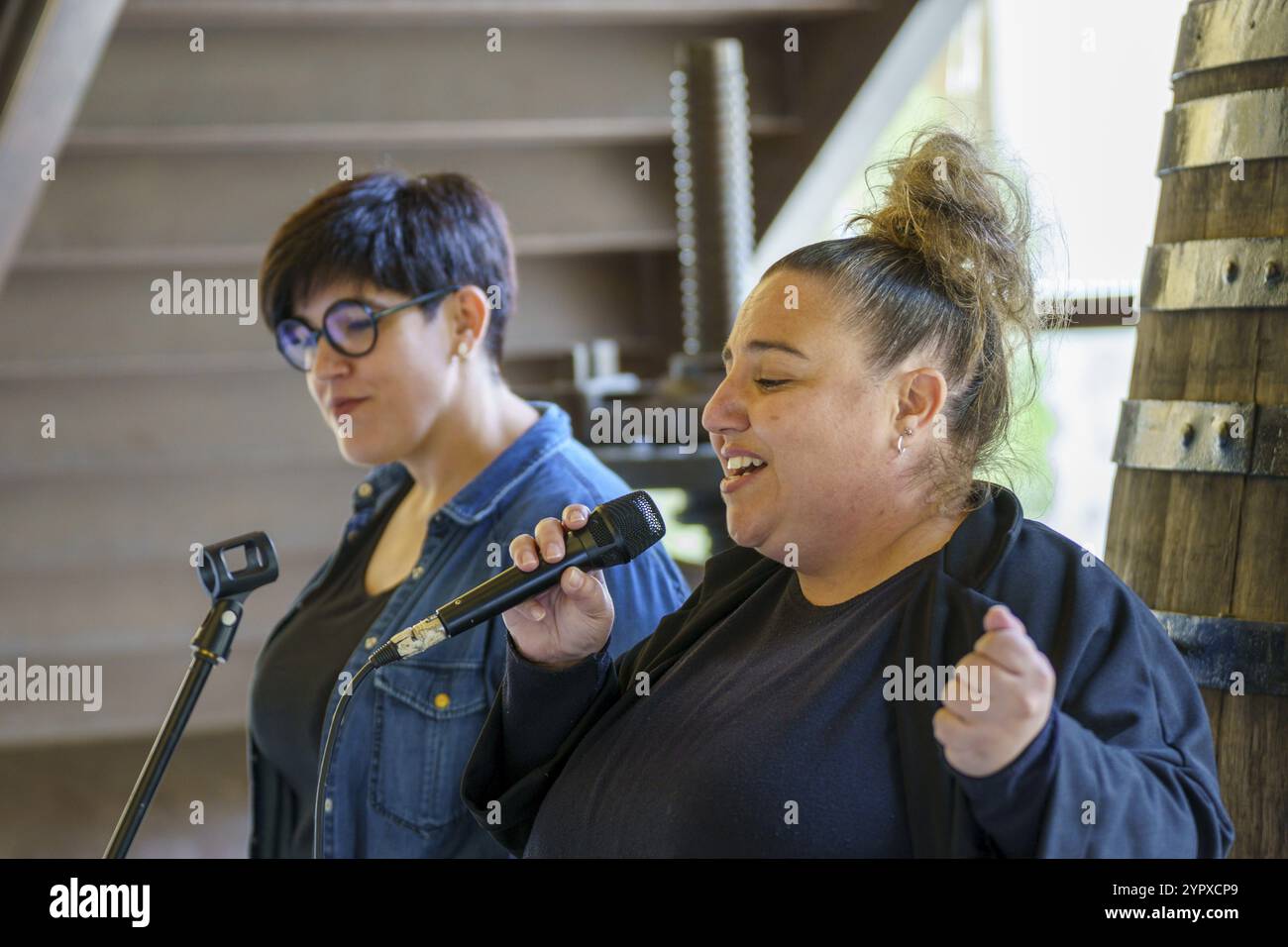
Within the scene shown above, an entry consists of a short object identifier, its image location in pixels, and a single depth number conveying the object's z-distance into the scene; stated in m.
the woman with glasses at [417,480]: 1.68
